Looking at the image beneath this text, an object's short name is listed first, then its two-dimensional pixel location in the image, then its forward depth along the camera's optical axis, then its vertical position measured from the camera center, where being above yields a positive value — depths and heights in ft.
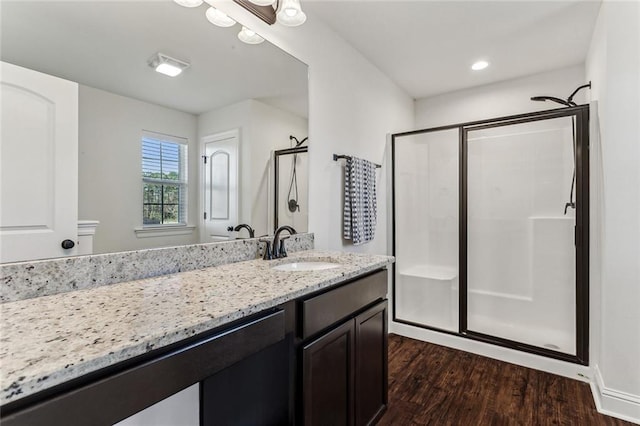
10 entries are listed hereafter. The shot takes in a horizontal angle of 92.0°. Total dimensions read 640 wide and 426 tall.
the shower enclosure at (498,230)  7.77 -0.50
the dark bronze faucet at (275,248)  5.49 -0.63
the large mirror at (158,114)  3.52 +1.46
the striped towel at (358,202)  7.75 +0.31
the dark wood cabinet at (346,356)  3.80 -2.05
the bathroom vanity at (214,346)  1.90 -1.08
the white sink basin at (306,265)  5.41 -0.95
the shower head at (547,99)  8.32 +3.35
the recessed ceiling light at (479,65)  9.24 +4.50
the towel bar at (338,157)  7.50 +1.40
